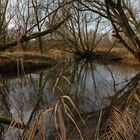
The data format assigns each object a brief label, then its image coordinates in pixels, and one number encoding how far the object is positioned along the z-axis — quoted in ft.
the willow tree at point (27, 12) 40.85
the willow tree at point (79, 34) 46.79
